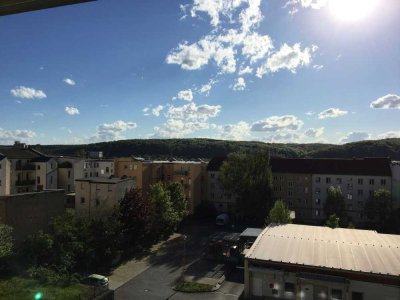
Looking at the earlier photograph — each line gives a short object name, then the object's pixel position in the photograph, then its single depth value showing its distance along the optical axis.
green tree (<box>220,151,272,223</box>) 55.78
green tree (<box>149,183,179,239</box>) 44.41
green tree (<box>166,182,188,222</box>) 50.00
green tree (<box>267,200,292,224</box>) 41.81
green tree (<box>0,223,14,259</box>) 25.88
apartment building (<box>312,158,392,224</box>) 58.78
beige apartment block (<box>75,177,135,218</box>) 41.19
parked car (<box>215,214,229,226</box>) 57.29
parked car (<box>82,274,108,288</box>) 29.39
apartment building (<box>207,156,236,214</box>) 68.23
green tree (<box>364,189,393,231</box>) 51.16
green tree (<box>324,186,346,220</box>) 55.34
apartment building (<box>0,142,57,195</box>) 49.60
